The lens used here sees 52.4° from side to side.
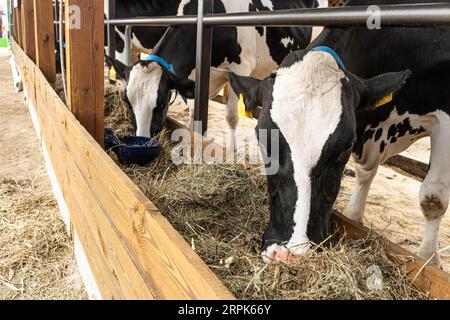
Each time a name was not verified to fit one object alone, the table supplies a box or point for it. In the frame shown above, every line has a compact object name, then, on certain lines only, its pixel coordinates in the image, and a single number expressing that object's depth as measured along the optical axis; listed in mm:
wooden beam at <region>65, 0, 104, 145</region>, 2403
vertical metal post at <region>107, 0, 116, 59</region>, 5129
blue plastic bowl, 2742
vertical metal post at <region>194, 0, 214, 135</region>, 2730
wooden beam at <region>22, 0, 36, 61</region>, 6281
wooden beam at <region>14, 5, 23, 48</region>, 8539
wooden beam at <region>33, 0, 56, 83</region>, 4668
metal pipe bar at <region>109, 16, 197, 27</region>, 2836
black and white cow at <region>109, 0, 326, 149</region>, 3535
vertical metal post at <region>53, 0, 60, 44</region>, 6917
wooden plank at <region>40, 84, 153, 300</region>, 1401
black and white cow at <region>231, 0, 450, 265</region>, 1614
